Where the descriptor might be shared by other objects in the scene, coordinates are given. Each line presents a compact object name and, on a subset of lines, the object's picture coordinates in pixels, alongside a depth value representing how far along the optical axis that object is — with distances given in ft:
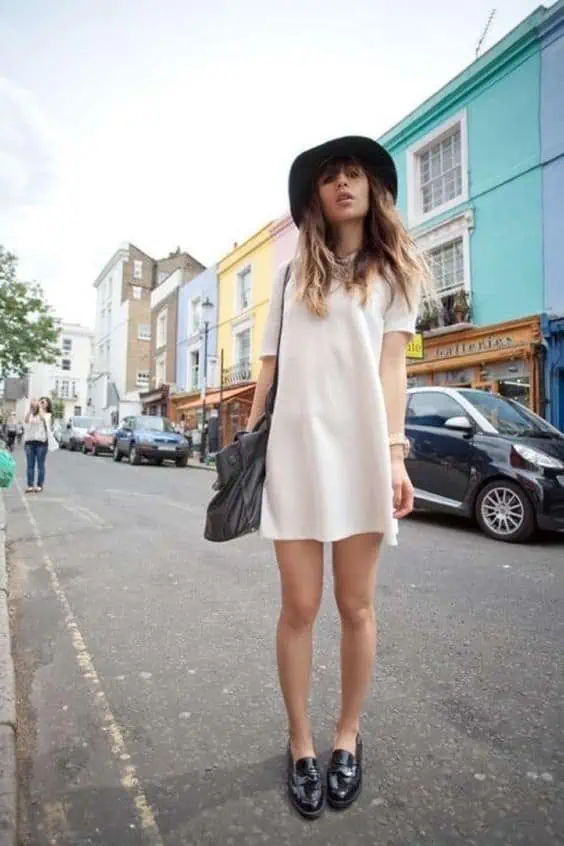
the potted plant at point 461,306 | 42.63
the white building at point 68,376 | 196.54
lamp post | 63.98
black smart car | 17.87
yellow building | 70.08
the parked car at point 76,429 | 83.61
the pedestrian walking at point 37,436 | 29.50
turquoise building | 38.11
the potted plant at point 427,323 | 43.96
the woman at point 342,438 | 5.24
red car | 70.64
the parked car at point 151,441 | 52.95
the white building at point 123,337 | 118.32
